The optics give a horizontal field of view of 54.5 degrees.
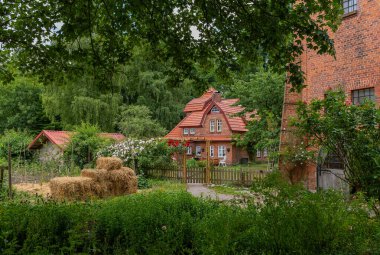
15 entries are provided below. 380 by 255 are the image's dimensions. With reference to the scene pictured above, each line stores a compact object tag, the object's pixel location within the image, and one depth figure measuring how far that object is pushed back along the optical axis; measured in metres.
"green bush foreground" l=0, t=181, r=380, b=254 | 3.55
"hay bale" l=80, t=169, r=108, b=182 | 13.05
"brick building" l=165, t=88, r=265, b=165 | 36.00
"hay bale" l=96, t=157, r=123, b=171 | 13.75
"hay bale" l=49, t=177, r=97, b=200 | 12.08
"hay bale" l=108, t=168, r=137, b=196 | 13.52
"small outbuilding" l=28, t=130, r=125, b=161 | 25.16
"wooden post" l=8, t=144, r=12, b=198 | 12.04
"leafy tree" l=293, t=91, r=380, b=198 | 6.54
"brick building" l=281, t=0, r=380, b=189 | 12.53
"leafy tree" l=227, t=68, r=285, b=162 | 17.09
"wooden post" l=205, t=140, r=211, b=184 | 18.66
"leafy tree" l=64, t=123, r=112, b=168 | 20.62
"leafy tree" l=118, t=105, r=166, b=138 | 28.77
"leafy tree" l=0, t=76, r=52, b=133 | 39.75
